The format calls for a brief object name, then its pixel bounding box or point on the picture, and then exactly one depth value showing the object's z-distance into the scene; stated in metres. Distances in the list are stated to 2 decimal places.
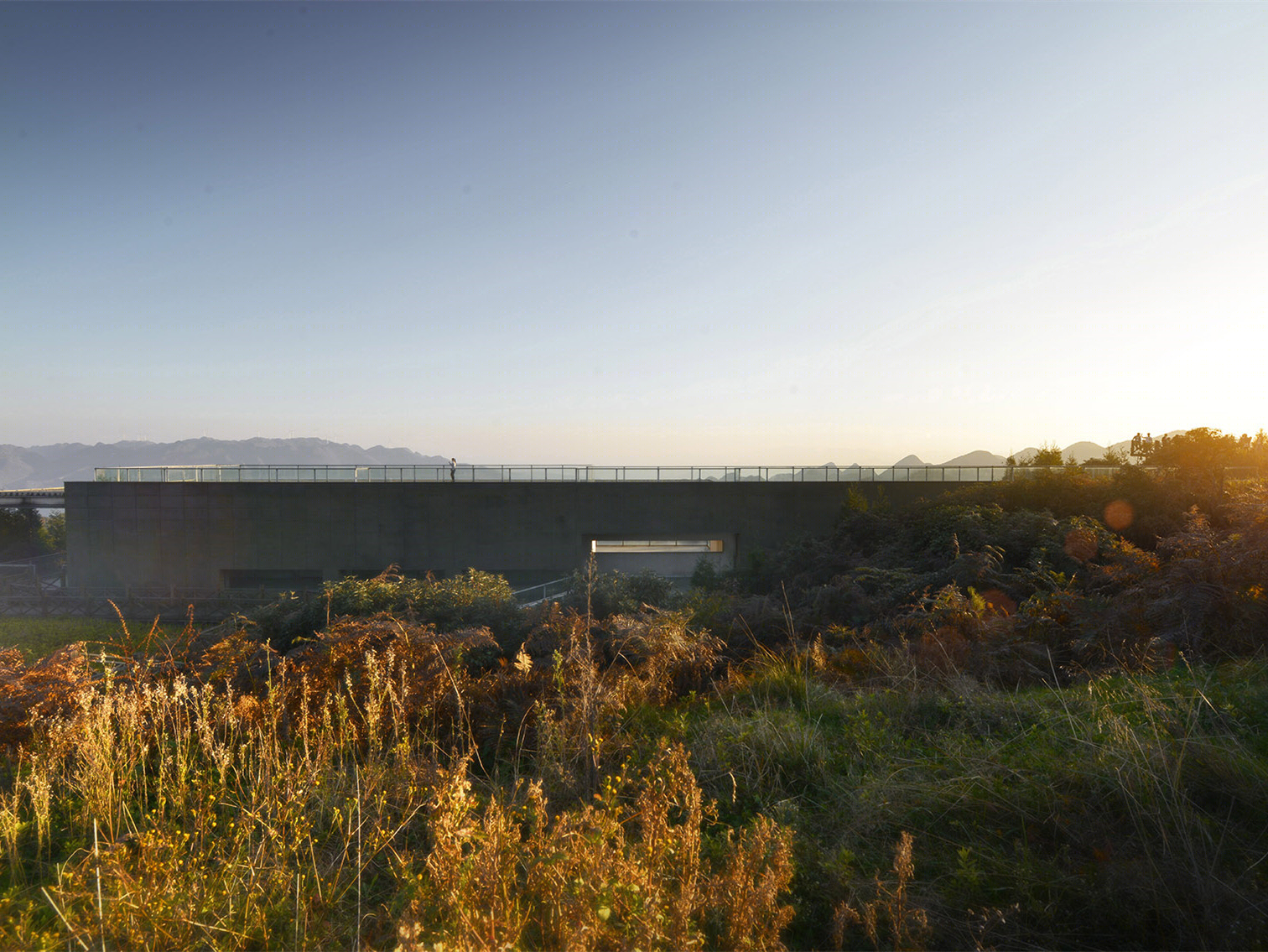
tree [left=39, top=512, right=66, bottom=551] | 42.03
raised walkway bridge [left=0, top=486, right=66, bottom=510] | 34.80
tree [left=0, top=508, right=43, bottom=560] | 39.22
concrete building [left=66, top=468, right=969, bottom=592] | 24.33
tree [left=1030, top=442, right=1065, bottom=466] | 23.04
